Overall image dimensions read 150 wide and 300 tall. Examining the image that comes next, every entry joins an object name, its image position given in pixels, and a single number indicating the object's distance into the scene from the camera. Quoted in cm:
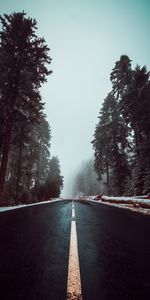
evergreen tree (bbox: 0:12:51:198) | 1310
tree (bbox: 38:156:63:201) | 2850
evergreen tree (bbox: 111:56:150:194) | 1872
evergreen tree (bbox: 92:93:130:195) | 2538
